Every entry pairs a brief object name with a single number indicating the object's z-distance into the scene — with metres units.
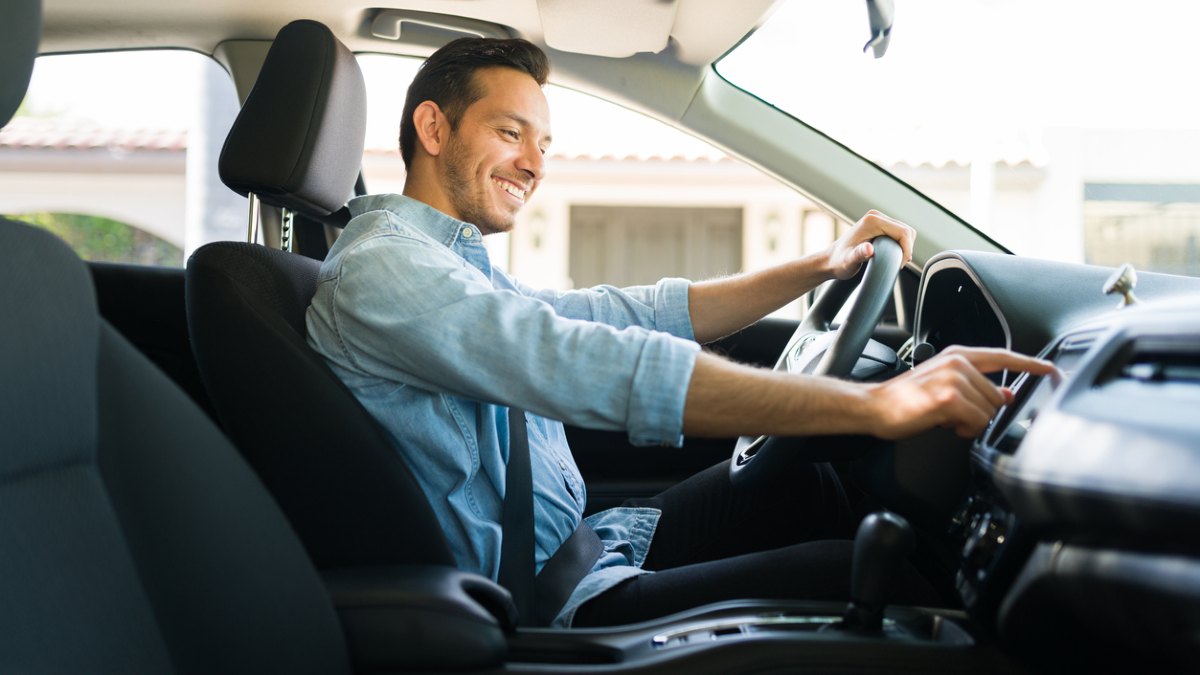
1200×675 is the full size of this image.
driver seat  1.23
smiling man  1.16
